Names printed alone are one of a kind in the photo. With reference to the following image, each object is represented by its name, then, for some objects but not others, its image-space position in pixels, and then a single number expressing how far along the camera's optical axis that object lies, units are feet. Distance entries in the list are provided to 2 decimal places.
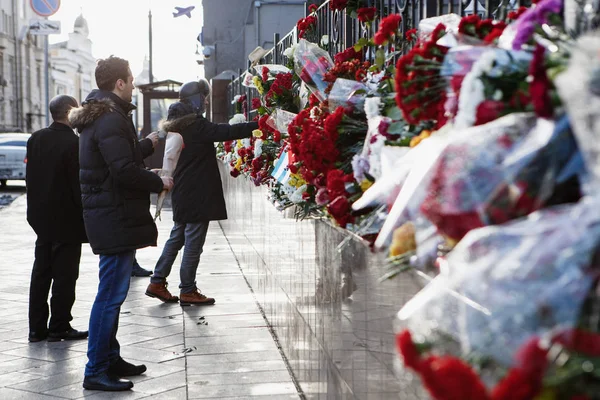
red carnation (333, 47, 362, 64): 14.37
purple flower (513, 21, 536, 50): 6.32
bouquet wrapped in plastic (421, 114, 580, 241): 5.24
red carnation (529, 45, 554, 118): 5.20
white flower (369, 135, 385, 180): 9.45
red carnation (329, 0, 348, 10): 14.61
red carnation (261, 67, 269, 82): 20.04
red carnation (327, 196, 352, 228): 10.33
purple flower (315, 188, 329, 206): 11.39
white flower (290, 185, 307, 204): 13.82
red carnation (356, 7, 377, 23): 13.51
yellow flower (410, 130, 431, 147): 7.59
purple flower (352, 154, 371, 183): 10.03
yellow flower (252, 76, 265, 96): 20.56
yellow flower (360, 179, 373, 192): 10.08
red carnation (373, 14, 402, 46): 10.15
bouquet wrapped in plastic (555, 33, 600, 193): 4.57
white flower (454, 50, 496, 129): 6.08
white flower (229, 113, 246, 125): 28.58
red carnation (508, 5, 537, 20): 7.94
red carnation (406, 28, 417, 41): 11.46
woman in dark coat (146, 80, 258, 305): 24.44
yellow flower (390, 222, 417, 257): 7.07
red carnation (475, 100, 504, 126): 5.91
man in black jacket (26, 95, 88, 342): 20.67
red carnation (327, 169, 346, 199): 10.48
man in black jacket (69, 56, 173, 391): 16.10
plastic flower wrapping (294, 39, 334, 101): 14.21
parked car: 76.43
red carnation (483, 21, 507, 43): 6.96
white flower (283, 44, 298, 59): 17.78
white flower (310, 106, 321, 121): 13.73
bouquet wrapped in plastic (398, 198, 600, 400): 4.57
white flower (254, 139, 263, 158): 21.55
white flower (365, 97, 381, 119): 10.44
